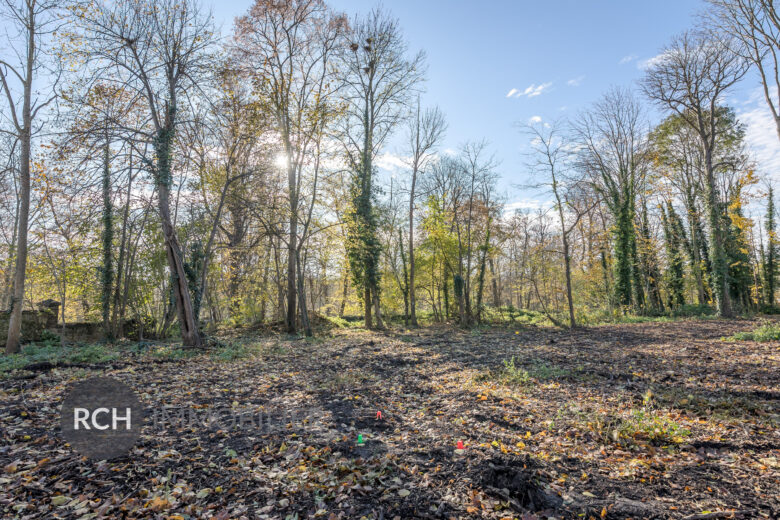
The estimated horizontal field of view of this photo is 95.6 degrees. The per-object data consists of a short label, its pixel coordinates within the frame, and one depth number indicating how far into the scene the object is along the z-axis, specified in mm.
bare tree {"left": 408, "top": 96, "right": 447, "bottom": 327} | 18062
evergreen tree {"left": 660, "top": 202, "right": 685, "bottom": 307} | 20719
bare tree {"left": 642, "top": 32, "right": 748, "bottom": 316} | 14391
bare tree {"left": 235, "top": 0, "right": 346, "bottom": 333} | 13117
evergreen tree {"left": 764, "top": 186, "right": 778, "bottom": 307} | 21422
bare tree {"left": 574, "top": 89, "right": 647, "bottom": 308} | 19438
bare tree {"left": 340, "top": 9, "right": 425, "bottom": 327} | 16600
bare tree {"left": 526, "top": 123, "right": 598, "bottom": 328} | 13000
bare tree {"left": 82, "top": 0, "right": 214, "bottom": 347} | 8492
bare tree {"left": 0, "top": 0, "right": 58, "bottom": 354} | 9305
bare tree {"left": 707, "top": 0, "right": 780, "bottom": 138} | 9792
